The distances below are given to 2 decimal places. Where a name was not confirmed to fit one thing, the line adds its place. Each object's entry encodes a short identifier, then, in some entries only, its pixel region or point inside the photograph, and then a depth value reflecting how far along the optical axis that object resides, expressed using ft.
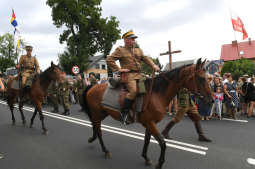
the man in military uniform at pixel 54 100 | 33.12
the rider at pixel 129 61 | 11.85
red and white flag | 56.63
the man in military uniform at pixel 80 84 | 38.17
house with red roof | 181.52
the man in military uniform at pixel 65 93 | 31.73
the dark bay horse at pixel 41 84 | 21.21
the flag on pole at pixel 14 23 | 41.39
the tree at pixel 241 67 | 108.06
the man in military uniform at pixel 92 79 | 35.85
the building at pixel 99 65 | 173.58
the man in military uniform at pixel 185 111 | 16.88
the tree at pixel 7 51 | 159.22
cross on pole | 42.42
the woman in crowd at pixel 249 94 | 27.86
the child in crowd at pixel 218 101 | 26.96
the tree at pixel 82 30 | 96.22
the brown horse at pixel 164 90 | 11.07
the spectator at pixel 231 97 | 26.68
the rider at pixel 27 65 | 22.39
